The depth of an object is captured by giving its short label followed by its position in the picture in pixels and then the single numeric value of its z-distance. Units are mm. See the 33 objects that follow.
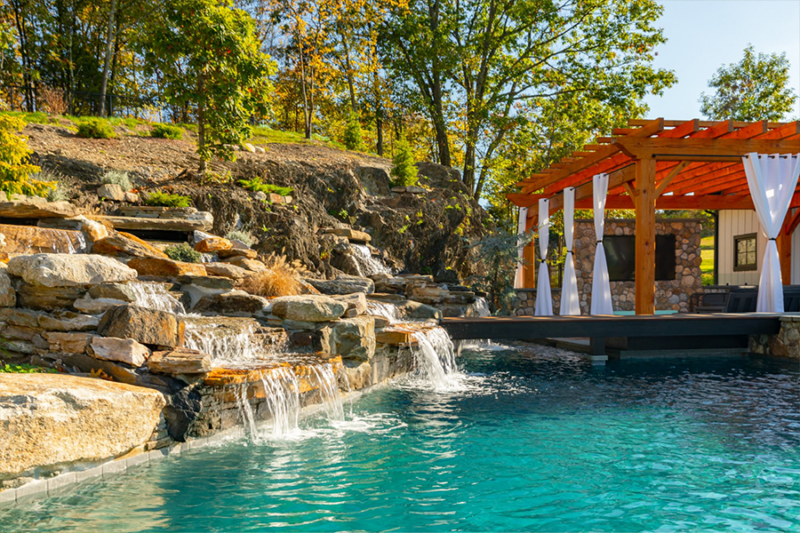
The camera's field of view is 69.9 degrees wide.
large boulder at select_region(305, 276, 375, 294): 9473
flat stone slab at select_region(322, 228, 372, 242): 12914
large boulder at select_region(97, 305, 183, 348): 5031
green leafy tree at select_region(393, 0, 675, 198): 19453
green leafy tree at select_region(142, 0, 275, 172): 11875
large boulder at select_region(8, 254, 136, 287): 5594
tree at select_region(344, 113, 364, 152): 20219
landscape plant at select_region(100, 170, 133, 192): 10930
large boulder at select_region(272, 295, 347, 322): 6895
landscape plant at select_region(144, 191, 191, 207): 10781
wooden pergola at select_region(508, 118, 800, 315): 9914
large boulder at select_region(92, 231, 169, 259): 7910
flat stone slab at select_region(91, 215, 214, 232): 9594
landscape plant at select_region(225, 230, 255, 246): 11008
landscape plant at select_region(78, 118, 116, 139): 13766
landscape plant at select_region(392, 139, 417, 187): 16406
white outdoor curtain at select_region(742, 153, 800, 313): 10258
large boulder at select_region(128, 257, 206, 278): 7623
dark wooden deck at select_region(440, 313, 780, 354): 9680
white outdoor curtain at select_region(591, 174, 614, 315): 10703
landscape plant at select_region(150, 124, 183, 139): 15474
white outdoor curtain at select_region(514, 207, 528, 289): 14858
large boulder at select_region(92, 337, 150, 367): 4863
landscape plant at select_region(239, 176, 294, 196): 12705
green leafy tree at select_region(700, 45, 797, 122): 22516
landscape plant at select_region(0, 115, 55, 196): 9023
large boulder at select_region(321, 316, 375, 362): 6969
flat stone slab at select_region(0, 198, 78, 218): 8391
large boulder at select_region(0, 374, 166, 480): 3652
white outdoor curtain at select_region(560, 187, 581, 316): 11570
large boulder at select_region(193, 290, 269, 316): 7234
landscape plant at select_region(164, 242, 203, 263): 8773
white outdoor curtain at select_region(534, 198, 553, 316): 12133
